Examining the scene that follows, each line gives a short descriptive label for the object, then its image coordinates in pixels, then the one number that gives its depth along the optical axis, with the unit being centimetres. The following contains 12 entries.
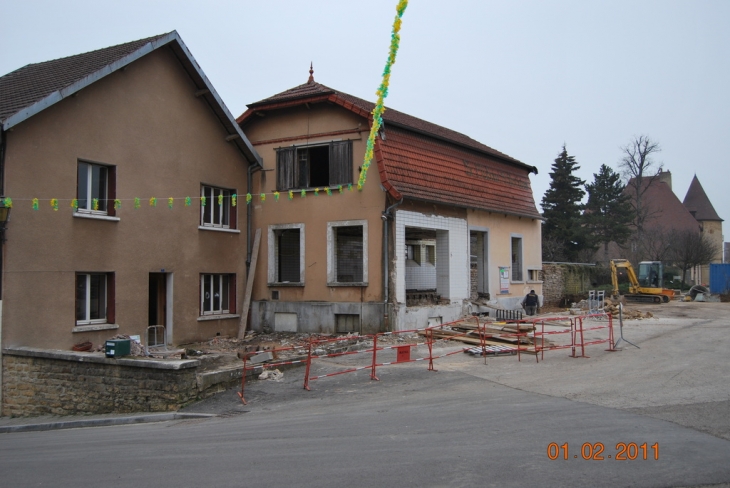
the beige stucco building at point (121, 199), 1377
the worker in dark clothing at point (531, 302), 2417
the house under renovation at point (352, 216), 1872
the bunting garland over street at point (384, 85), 1075
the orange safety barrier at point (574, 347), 1493
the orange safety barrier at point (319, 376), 1213
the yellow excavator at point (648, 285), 3644
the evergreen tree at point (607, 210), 4878
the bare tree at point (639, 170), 5425
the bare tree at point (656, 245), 5041
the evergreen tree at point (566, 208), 4706
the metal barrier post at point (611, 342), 1595
